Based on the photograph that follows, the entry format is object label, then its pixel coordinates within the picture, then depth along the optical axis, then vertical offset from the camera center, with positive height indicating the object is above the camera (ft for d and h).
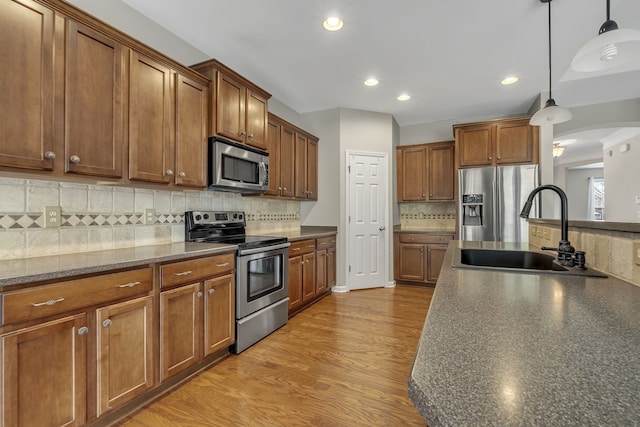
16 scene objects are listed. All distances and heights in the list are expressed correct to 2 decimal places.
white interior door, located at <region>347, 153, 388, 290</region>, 14.35 -0.34
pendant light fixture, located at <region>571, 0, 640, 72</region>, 4.30 +2.47
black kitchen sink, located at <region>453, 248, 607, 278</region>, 5.75 -0.91
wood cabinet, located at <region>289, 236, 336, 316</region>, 10.73 -2.24
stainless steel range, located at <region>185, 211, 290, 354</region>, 7.99 -1.67
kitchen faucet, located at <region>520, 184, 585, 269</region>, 4.19 -0.49
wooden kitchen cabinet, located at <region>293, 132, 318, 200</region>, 13.05 +2.16
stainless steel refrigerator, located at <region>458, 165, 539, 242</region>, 12.78 +0.55
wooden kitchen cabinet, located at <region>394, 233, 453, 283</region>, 14.79 -2.08
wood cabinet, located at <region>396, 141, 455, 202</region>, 15.48 +2.19
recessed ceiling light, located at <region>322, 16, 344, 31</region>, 7.87 +5.07
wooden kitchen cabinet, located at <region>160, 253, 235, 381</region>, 6.07 -2.15
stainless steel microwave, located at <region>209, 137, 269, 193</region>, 8.25 +1.40
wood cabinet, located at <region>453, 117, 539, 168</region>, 13.10 +3.20
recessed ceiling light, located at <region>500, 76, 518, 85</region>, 11.24 +5.04
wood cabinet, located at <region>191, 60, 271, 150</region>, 8.22 +3.21
